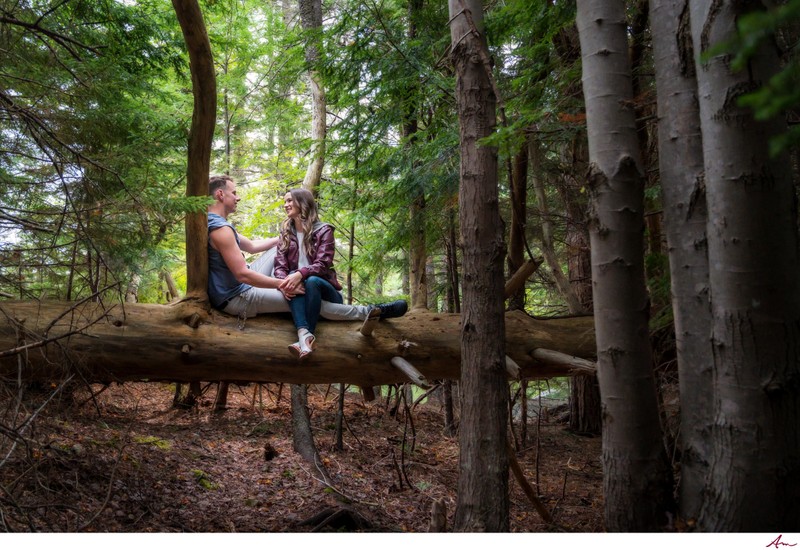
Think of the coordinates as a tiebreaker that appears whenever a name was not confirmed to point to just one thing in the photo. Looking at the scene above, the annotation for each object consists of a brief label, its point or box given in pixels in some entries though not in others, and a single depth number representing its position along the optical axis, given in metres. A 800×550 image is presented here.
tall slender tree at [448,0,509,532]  3.75
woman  5.16
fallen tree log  4.82
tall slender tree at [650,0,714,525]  3.04
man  5.27
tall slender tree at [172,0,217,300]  4.78
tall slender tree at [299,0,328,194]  7.90
